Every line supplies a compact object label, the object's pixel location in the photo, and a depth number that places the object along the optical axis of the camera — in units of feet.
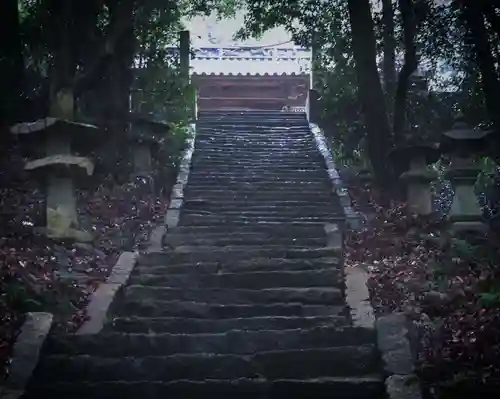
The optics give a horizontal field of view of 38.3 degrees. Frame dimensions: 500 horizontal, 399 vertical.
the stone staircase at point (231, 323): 17.54
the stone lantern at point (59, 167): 28.27
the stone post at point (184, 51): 51.29
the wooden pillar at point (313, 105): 56.33
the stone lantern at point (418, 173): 32.78
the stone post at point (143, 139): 38.73
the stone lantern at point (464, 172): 29.30
